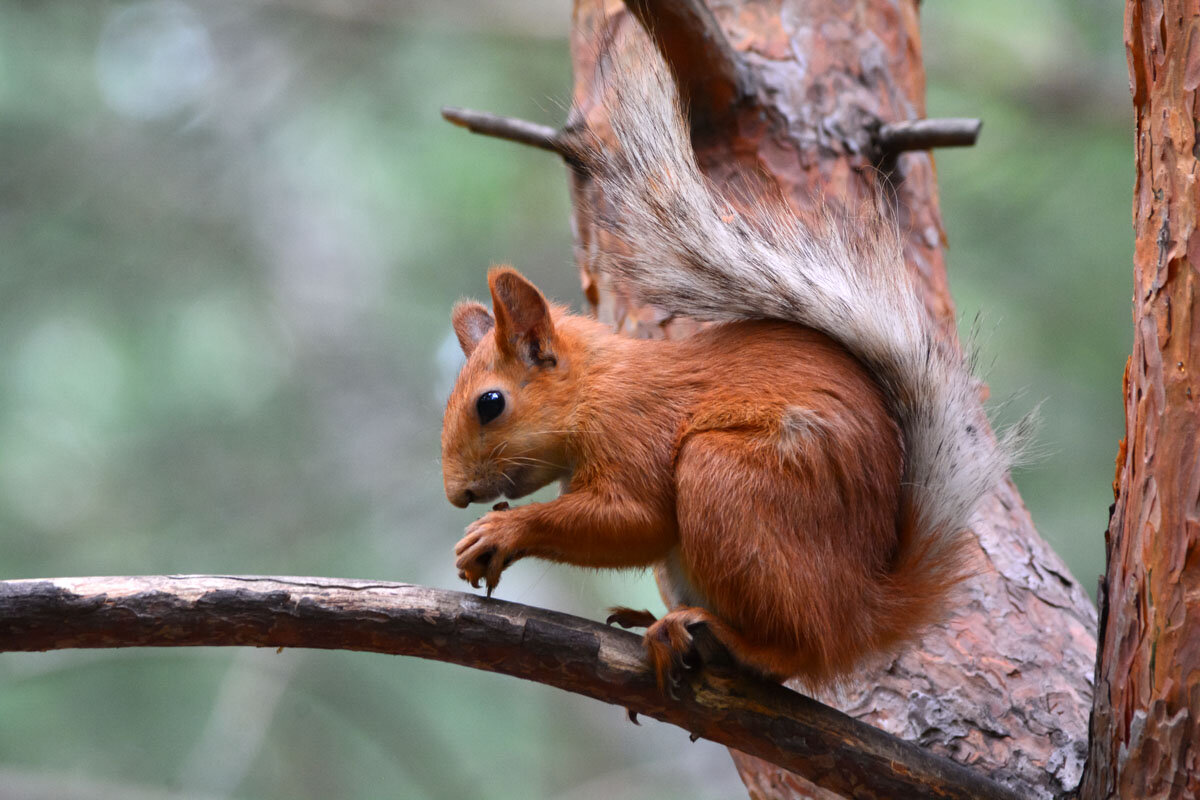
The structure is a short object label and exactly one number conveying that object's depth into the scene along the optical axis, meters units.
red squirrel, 4.47
